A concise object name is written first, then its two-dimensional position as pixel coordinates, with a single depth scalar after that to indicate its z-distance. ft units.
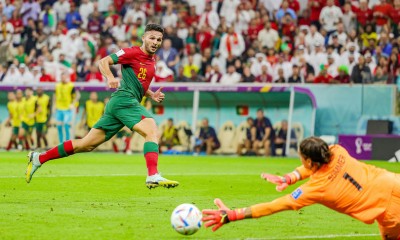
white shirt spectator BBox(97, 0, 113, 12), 116.57
